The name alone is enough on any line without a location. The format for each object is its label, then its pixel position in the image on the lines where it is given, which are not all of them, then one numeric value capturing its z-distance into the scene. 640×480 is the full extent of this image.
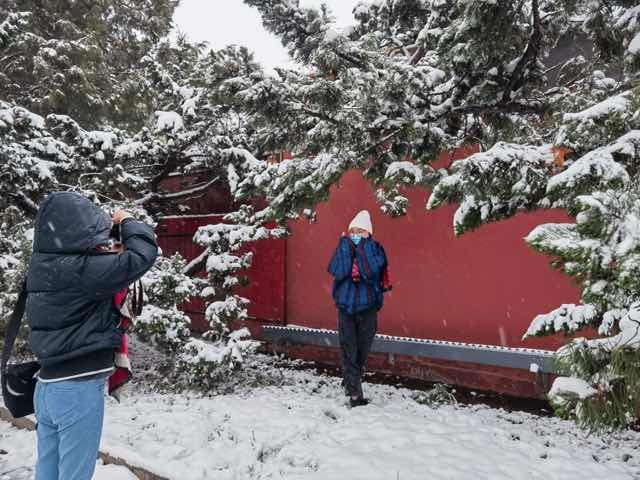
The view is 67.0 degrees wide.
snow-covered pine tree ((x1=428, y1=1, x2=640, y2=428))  1.42
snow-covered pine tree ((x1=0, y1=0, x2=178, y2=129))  11.45
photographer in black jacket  2.28
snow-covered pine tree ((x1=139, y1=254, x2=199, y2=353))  5.57
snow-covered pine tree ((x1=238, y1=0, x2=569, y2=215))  3.87
